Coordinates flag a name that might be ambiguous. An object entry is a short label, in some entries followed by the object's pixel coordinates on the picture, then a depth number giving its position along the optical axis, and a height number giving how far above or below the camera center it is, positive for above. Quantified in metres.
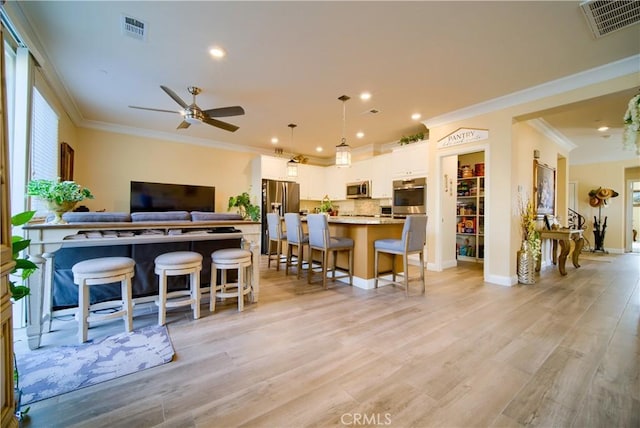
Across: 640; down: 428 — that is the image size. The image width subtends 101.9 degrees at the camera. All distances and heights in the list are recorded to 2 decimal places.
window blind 2.86 +0.86
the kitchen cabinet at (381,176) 5.75 +0.91
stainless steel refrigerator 6.30 +0.41
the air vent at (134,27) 2.21 +1.63
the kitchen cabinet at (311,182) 7.06 +0.93
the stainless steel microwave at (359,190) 6.32 +0.65
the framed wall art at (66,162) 3.79 +0.77
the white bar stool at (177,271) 2.35 -0.53
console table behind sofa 2.00 -0.30
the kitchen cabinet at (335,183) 7.09 +0.91
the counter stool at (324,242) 3.41 -0.36
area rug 1.53 -1.02
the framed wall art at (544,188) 4.55 +0.56
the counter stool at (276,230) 4.38 -0.28
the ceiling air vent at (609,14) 1.99 +1.64
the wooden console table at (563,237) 4.33 -0.34
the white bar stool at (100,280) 2.00 -0.53
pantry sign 3.97 +1.28
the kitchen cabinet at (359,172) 6.37 +1.12
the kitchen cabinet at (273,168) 6.27 +1.16
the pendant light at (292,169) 5.12 +0.91
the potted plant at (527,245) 3.78 -0.42
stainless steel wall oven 4.92 +0.39
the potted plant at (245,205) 6.21 +0.21
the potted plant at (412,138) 5.12 +1.56
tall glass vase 3.77 -0.72
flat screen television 5.07 +0.33
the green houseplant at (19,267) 1.27 -0.27
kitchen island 3.52 -0.35
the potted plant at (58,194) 1.98 +0.14
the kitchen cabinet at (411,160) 4.89 +1.11
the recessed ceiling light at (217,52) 2.56 +1.63
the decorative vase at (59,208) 2.05 +0.03
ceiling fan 3.19 +1.28
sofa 2.34 -0.42
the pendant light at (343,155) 3.59 +0.84
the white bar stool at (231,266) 2.64 -0.53
